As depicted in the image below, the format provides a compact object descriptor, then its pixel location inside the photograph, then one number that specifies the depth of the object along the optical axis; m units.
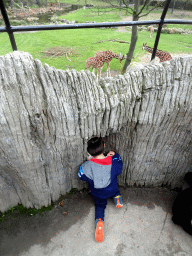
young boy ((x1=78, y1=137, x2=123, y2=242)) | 1.71
